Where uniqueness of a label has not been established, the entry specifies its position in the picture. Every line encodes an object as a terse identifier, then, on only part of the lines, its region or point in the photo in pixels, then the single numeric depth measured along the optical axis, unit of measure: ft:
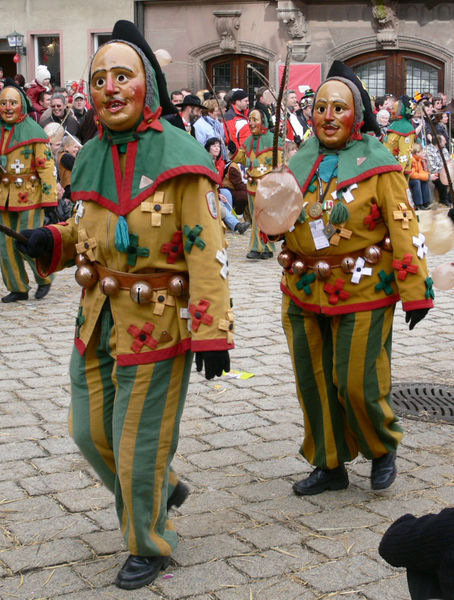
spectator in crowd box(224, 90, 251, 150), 49.73
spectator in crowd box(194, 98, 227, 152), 46.98
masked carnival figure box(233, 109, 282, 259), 39.78
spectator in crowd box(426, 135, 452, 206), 55.52
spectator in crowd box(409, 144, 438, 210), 57.00
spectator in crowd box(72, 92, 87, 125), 47.42
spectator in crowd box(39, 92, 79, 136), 44.14
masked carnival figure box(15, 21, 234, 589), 12.49
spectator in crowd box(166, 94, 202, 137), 45.37
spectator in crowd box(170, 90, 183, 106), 51.69
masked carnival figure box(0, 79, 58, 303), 30.99
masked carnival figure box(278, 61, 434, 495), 15.30
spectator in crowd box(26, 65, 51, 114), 51.67
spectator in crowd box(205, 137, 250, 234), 45.39
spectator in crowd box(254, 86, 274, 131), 40.22
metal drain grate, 19.86
